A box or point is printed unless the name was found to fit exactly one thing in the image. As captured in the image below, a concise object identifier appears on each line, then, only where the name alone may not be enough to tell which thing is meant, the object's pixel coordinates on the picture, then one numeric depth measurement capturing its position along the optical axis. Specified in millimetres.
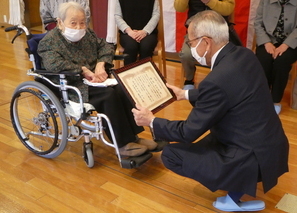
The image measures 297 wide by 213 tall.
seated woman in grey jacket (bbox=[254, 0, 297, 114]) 3064
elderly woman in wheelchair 2178
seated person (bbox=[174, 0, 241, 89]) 3219
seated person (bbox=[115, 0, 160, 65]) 3445
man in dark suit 1674
